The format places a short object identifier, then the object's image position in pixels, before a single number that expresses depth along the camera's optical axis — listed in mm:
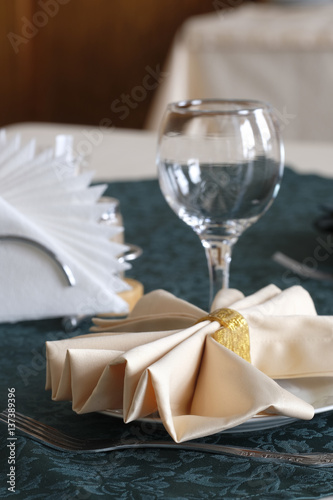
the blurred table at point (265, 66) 3628
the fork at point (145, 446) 630
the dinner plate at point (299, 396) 643
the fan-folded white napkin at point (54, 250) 837
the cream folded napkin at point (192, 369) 624
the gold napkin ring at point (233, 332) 663
